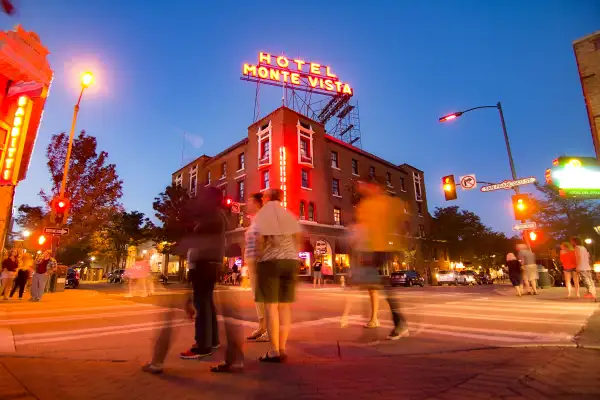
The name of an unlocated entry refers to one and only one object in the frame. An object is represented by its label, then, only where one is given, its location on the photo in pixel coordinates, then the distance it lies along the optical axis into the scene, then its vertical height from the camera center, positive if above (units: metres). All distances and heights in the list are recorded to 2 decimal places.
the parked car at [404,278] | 25.14 -0.18
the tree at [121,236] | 43.66 +5.18
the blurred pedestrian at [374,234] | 4.57 +0.60
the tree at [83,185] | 20.86 +5.79
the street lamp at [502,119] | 13.42 +6.86
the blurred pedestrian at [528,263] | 10.64 +0.43
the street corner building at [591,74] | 6.46 +4.09
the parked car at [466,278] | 28.86 -0.18
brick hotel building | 26.88 +9.01
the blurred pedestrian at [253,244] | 3.38 +0.32
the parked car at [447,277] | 28.39 -0.10
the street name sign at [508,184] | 11.78 +3.42
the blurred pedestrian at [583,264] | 8.44 +0.33
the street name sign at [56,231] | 12.33 +1.60
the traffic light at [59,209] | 12.50 +2.47
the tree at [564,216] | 25.72 +4.89
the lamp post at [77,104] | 14.32 +7.86
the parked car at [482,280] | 31.34 -0.37
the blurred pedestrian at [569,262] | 8.96 +0.40
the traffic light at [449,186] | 14.02 +3.85
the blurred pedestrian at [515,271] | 11.01 +0.19
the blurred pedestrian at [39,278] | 10.60 -0.15
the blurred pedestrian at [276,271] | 3.13 +0.04
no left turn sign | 13.15 +3.83
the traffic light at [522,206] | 12.36 +2.65
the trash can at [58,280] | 14.78 -0.29
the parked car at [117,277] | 32.78 -0.30
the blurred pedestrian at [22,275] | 11.67 -0.06
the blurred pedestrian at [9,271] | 10.85 +0.07
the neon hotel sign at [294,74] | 28.94 +18.64
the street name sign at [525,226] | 12.19 +1.86
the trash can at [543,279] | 15.29 -0.12
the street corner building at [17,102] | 8.63 +5.01
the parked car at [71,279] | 22.39 -0.37
